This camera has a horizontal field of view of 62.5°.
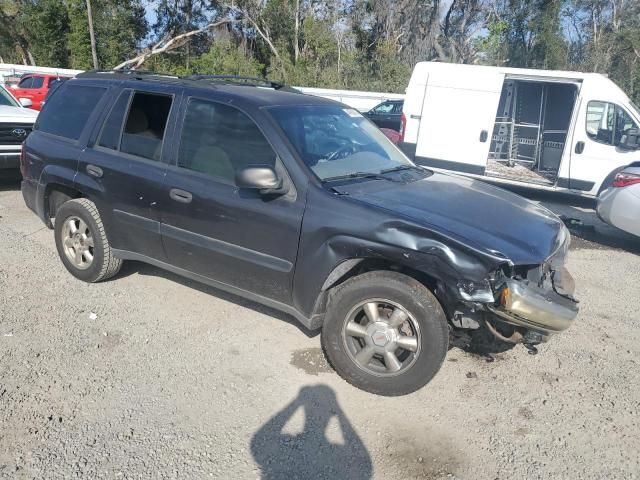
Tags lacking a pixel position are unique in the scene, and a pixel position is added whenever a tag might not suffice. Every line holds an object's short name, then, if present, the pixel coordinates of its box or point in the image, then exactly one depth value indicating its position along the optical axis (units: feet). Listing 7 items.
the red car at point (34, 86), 60.49
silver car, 21.50
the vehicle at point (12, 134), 24.98
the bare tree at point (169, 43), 114.11
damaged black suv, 10.19
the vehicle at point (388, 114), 54.70
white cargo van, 29.73
